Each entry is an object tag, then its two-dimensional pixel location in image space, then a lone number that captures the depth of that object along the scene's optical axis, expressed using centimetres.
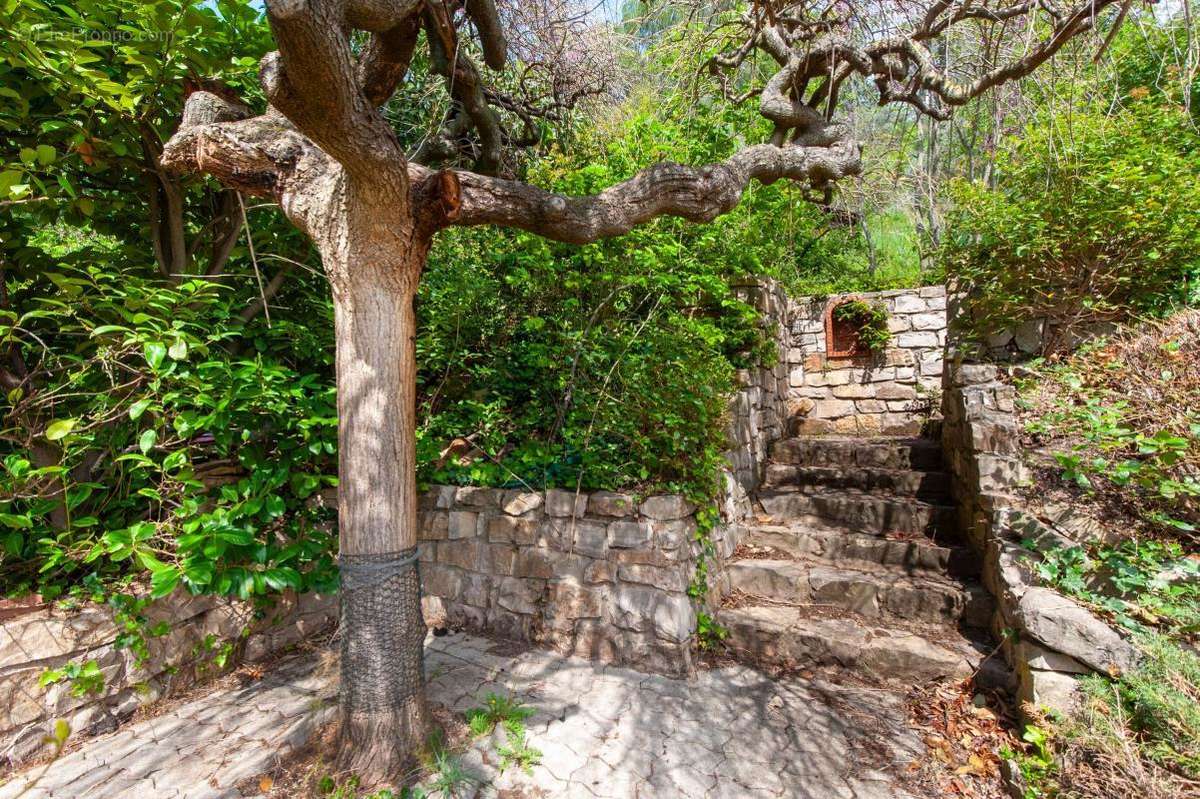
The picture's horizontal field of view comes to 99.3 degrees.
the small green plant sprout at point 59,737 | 214
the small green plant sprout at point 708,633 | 279
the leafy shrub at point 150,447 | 216
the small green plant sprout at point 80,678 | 214
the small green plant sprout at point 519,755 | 196
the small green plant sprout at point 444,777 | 179
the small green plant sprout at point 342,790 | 174
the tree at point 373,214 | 155
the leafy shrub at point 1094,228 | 306
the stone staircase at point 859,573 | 258
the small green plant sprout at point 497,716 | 212
